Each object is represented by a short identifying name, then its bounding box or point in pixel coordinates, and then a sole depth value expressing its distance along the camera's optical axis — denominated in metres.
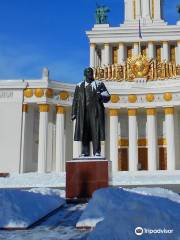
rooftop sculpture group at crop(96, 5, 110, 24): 54.72
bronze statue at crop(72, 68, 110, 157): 11.41
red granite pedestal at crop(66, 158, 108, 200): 10.59
